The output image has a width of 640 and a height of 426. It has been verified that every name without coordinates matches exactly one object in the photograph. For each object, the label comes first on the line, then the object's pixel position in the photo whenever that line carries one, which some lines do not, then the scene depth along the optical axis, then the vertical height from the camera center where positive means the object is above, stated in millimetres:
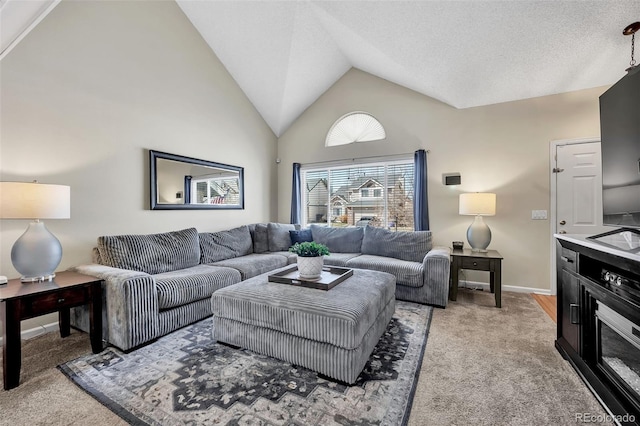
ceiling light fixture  2199 +1501
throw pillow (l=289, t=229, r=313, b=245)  4277 -381
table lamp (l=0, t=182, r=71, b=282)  1911 -8
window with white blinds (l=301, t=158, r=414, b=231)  4281 +300
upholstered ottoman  1684 -759
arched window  4433 +1412
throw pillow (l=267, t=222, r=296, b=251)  4176 -385
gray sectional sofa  2141 -601
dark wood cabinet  1300 -654
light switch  3404 -52
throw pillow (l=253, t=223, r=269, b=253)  4188 -427
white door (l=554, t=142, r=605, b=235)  3188 +251
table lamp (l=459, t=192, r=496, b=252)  3326 -18
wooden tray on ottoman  2158 -575
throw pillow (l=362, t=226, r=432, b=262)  3516 -444
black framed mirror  3297 +418
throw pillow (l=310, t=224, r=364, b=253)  4031 -413
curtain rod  4156 +882
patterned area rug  1416 -1069
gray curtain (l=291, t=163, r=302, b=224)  4934 +282
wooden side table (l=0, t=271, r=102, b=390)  1667 -623
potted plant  2344 -425
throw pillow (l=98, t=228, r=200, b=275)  2545 -385
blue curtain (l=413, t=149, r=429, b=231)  3939 +311
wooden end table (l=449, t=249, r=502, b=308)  2988 -620
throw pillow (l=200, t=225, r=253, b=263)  3393 -426
